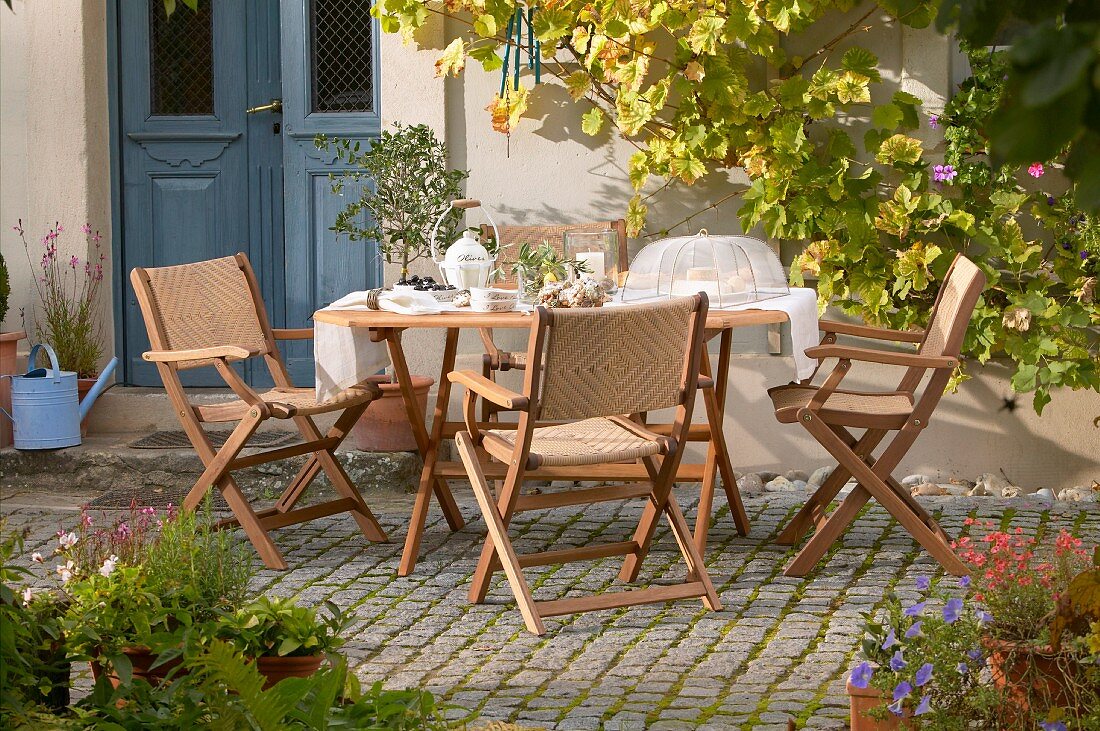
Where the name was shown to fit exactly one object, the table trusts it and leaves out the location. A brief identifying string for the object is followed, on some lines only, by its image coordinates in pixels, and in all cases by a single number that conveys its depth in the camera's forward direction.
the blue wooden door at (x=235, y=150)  13.16
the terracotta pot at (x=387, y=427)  11.75
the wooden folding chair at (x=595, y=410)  7.38
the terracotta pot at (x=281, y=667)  5.41
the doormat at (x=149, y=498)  11.08
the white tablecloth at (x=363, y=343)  8.81
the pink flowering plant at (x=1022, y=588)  5.01
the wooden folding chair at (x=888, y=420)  8.43
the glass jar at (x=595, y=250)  9.31
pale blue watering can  11.83
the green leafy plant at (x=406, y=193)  11.56
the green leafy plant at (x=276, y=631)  5.39
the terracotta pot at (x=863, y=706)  4.95
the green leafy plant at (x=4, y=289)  12.22
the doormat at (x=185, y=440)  12.12
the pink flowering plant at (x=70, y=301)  12.54
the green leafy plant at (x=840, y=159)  11.37
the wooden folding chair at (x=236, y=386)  9.02
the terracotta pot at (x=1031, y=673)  4.75
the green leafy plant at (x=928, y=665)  4.75
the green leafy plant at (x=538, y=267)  9.01
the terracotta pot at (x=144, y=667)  5.38
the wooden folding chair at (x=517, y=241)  10.53
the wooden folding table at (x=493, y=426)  8.33
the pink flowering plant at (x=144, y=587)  5.26
